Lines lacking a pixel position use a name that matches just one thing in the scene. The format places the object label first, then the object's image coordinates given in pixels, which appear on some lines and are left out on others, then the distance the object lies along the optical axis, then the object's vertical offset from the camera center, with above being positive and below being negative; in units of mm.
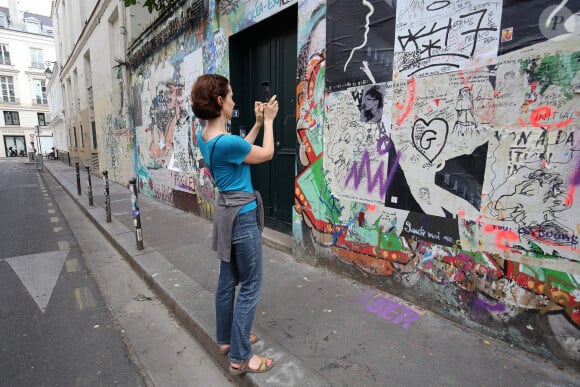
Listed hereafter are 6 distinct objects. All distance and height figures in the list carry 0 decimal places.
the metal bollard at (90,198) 8284 -1409
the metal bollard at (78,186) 9869 -1294
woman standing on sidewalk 1937 -369
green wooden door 4559 +871
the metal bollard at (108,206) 6504 -1244
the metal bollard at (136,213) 4715 -1014
